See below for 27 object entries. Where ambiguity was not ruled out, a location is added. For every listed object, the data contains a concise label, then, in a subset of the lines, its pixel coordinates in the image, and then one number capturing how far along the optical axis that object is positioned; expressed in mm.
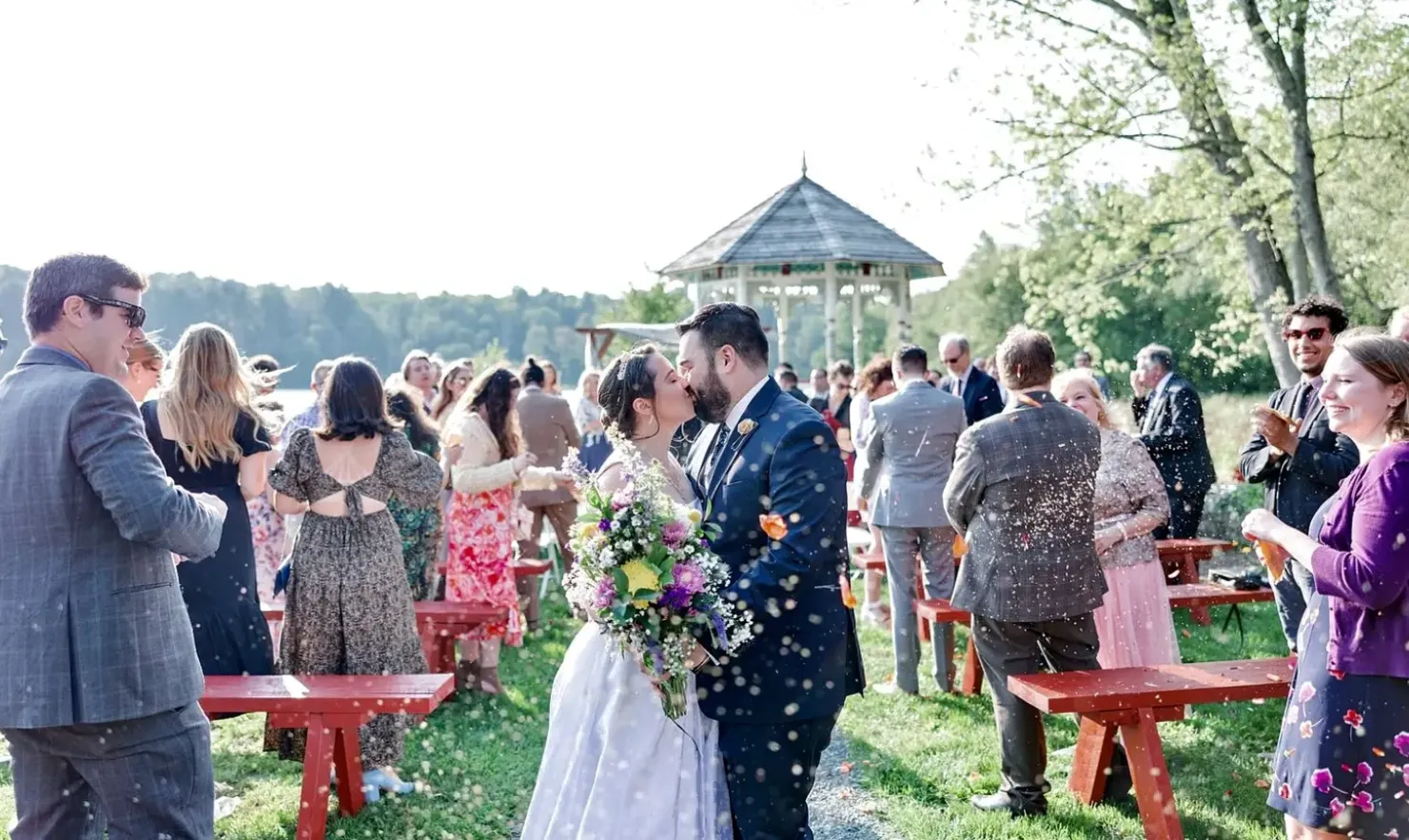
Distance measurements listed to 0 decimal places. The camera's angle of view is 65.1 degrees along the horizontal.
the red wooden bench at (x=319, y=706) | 4801
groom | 3268
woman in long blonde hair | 5230
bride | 3410
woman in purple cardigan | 3215
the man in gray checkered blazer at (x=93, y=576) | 3115
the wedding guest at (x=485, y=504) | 7637
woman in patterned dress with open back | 5562
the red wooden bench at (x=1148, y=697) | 4617
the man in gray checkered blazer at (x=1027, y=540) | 5020
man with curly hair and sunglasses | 5312
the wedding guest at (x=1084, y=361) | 13609
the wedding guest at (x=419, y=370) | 9500
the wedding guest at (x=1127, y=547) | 5895
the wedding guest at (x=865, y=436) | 9562
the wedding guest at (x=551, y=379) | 11062
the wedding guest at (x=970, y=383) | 9539
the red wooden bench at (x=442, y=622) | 7039
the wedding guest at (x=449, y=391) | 9492
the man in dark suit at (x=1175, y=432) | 8742
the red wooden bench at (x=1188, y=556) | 8914
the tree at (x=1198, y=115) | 12234
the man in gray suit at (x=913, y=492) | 7383
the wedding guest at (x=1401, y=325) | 5653
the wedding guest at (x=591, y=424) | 13195
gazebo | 22141
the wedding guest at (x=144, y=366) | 4883
